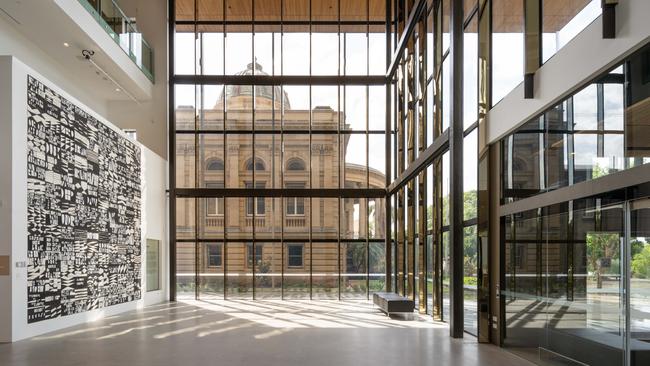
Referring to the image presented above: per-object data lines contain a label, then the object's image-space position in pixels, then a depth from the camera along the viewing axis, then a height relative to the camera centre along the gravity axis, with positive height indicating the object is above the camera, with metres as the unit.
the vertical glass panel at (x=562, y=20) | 7.22 +2.26
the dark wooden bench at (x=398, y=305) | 14.98 -2.40
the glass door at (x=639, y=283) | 5.71 -0.73
